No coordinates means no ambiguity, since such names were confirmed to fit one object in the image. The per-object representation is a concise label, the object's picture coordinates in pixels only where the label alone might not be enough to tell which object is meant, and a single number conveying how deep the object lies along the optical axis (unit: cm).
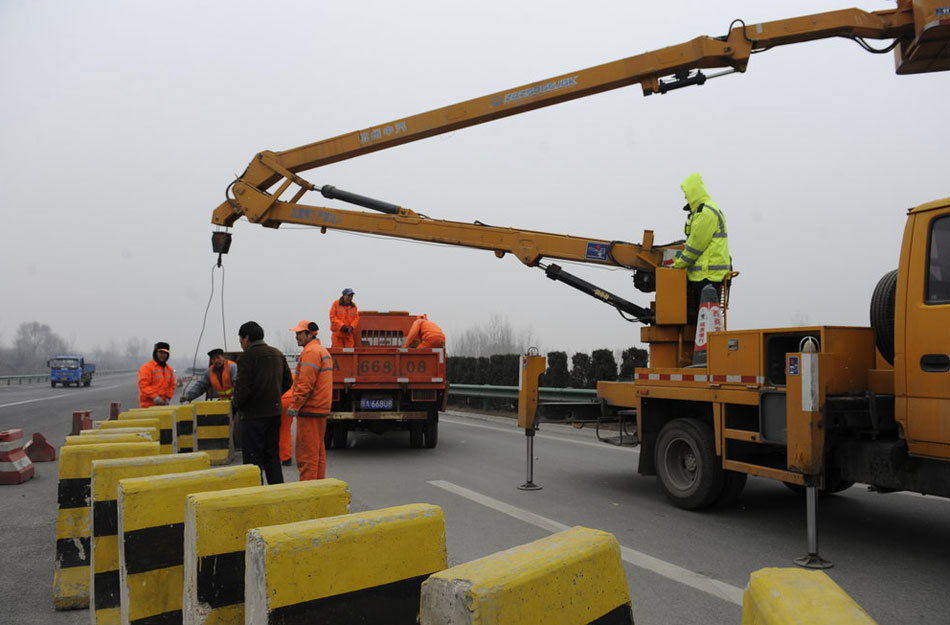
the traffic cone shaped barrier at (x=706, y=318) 666
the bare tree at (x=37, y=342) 12766
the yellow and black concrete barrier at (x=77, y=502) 424
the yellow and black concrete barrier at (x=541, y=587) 169
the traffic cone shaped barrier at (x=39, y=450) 1014
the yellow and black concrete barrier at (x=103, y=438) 482
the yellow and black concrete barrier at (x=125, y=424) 581
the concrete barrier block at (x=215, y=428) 968
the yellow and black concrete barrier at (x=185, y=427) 937
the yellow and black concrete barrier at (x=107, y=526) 372
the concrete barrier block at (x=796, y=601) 142
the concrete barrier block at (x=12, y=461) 815
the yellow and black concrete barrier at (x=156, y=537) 316
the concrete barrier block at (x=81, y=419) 1081
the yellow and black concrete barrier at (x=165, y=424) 772
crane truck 462
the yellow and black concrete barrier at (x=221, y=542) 255
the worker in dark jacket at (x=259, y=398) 637
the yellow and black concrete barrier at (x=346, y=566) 204
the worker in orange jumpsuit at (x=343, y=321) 1140
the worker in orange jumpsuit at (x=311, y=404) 685
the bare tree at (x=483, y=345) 5586
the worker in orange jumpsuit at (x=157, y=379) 1030
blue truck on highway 4581
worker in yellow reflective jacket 693
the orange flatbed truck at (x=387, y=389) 1030
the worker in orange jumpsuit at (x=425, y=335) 1129
